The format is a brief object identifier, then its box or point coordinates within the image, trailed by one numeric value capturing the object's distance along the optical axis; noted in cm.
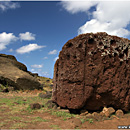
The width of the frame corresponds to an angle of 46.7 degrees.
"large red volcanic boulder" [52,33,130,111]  566
